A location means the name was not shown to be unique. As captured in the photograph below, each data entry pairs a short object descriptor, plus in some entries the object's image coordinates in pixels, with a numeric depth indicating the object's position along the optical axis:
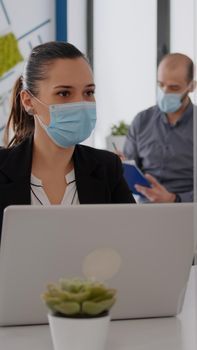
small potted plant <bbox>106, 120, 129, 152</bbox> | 5.58
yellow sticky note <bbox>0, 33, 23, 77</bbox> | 6.71
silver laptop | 1.49
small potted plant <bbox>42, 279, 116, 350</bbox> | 1.29
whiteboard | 6.71
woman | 2.30
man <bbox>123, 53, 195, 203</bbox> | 4.09
